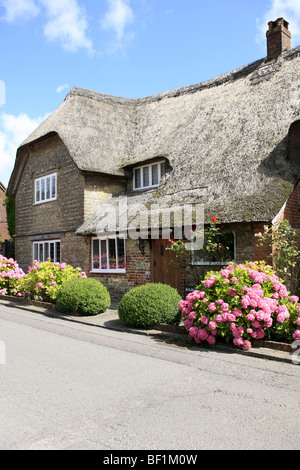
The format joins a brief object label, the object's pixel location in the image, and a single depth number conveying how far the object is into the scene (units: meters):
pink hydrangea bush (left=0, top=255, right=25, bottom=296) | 15.20
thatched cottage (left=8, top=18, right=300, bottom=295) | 11.11
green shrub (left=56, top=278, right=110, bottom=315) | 11.16
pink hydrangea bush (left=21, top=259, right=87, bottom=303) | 13.04
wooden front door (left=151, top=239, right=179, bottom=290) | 12.34
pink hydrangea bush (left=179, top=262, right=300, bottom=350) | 7.08
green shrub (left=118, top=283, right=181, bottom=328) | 8.97
